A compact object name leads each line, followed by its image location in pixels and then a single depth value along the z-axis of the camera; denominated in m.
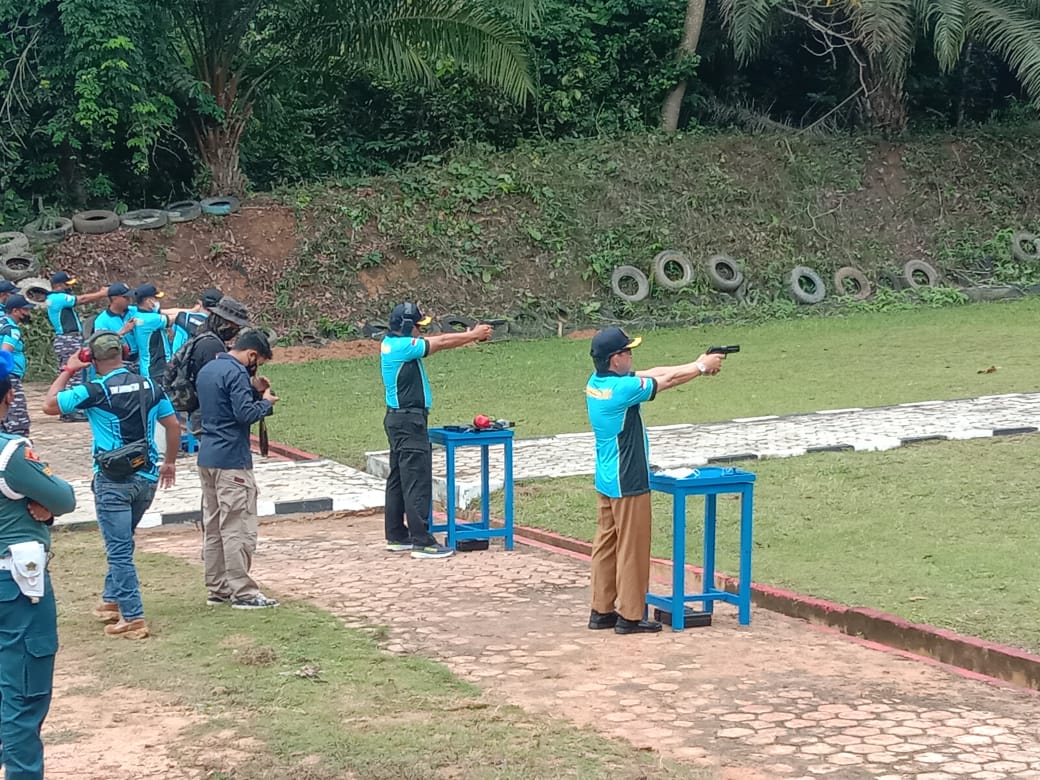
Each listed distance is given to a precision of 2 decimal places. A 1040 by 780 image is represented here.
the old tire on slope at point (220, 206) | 24.48
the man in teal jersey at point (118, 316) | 13.76
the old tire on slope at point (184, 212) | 24.14
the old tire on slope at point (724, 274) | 25.88
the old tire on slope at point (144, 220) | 23.89
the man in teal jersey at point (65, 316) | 16.22
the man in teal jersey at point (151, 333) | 13.96
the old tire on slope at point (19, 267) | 22.06
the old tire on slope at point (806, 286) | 25.50
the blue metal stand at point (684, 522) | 7.34
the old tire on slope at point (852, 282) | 26.05
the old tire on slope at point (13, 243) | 22.55
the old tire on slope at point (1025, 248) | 27.12
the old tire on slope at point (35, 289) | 21.38
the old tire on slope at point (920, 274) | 26.33
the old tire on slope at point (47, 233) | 23.16
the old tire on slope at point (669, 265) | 25.64
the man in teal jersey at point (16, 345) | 10.92
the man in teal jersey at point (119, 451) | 7.34
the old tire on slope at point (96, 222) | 23.62
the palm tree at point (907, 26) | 25.09
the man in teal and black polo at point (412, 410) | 9.20
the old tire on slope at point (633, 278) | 25.25
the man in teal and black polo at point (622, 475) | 7.24
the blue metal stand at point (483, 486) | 9.44
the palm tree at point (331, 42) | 23.31
